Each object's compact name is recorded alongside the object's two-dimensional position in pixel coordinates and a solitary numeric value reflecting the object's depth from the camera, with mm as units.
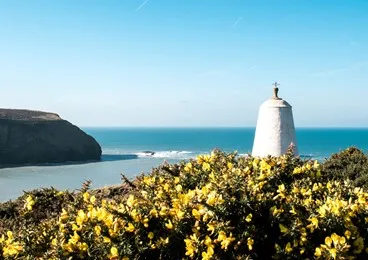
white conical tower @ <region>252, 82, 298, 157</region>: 15711
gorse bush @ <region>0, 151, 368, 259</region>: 4008
